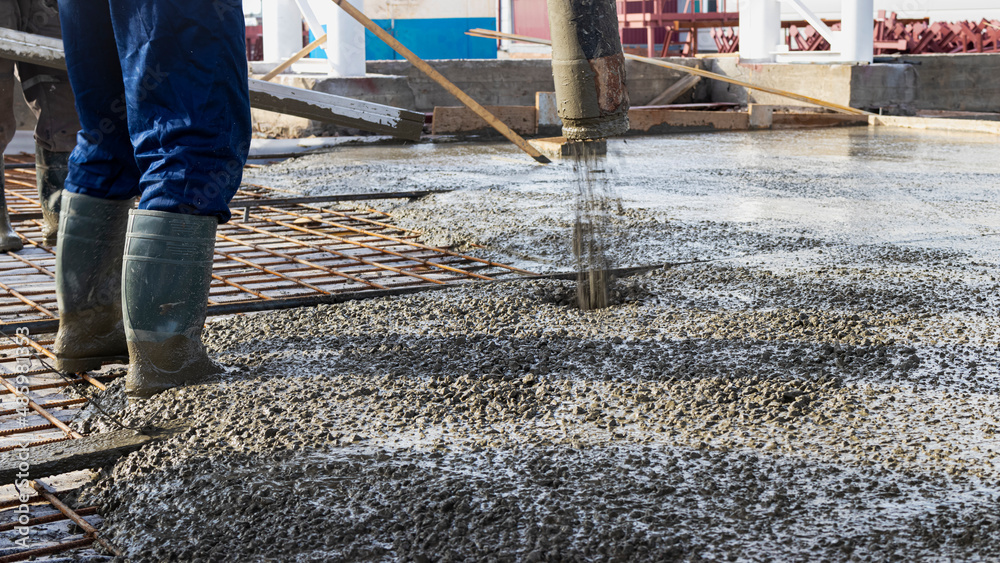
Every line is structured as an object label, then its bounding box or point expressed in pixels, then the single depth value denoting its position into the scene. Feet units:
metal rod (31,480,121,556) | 4.80
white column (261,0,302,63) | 35.42
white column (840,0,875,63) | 34.88
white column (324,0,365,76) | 31.40
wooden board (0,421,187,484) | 5.51
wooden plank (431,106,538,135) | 31.42
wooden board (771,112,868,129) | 34.22
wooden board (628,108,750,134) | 33.32
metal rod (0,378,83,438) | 6.23
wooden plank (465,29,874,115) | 19.95
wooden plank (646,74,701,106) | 38.78
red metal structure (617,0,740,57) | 51.31
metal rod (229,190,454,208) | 16.62
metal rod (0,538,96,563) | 4.62
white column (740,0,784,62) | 38.52
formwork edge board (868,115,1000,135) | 29.43
